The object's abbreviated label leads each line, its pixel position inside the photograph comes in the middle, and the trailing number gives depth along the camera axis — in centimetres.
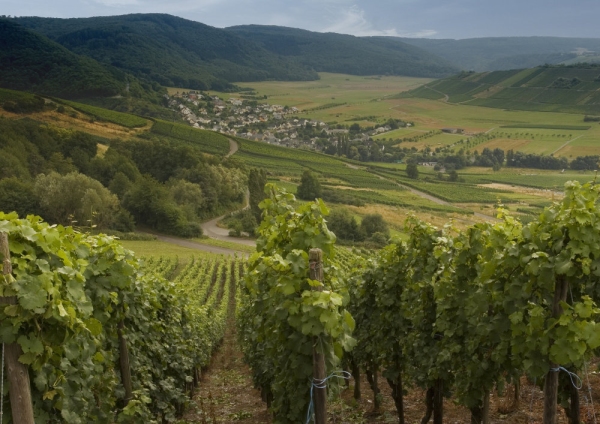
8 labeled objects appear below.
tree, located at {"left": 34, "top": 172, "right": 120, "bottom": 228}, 5470
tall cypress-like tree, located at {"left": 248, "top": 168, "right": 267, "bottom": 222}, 6297
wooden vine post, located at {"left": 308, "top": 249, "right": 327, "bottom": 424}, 525
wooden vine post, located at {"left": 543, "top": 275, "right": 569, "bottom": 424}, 561
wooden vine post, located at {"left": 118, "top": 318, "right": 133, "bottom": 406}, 703
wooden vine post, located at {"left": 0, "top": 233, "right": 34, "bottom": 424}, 410
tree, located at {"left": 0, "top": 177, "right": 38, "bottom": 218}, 5600
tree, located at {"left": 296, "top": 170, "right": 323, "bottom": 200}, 7331
